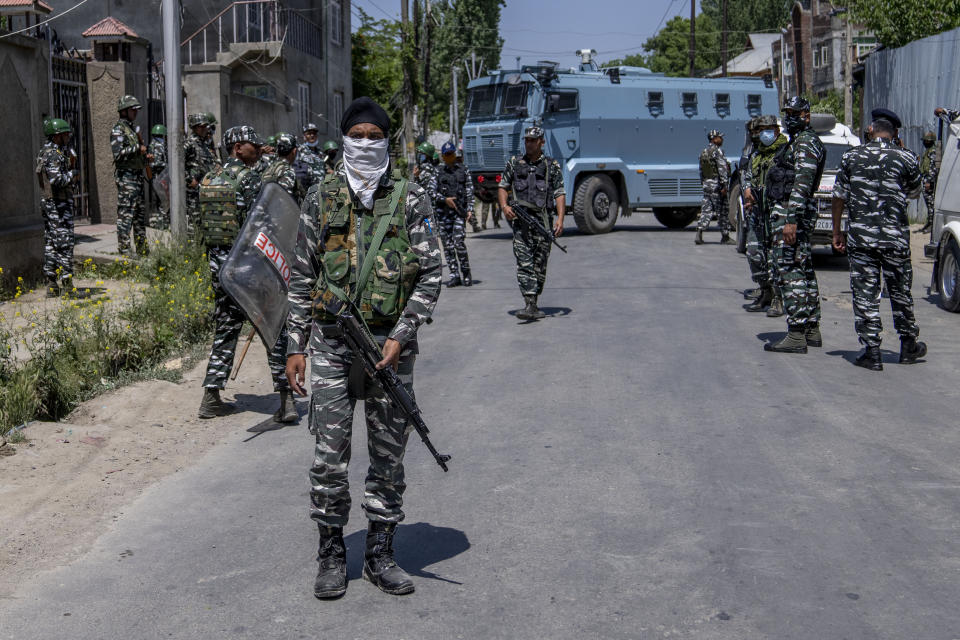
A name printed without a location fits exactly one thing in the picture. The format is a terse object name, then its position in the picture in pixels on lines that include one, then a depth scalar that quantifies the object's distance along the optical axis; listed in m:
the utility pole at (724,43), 48.09
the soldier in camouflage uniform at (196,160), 13.94
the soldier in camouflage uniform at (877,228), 8.11
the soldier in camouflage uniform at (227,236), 6.94
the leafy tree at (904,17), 23.47
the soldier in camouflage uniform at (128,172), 13.10
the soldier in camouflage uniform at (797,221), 8.51
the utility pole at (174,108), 11.43
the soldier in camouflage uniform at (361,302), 3.91
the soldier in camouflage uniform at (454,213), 13.25
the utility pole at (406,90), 28.22
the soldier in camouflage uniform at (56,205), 11.01
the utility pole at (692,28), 47.25
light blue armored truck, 19.72
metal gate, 15.86
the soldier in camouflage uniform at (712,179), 18.27
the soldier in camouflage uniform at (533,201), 10.32
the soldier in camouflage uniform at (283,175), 7.17
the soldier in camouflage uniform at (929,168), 17.70
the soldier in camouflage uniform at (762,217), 9.76
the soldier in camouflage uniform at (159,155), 16.03
